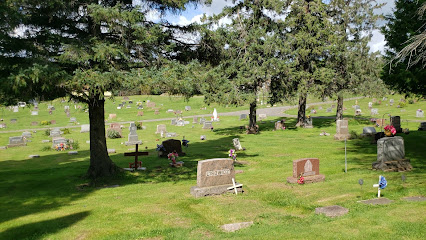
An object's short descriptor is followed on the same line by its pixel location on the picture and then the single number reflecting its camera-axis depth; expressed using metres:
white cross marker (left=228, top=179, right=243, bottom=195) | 11.48
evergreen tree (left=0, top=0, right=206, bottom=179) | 10.63
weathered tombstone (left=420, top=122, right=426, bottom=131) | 26.42
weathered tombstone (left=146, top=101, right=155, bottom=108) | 60.14
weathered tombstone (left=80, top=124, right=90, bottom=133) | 35.25
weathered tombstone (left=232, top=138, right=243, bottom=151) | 22.19
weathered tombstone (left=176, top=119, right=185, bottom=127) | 39.60
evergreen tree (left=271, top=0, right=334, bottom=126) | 32.34
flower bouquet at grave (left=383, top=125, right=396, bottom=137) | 14.39
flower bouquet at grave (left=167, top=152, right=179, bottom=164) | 17.30
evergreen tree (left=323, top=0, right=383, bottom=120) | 34.22
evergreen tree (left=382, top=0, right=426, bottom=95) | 15.78
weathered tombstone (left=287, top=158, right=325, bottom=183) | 12.62
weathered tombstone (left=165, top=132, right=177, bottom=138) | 30.56
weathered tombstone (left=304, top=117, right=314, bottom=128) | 33.80
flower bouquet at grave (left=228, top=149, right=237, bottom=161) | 17.00
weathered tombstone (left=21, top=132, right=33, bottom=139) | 30.73
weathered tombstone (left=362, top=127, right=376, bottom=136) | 25.14
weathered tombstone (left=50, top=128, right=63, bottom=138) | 31.50
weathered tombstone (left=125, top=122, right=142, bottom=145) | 26.98
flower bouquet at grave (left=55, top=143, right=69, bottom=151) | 24.83
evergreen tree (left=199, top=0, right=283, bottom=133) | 30.09
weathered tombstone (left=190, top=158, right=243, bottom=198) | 11.29
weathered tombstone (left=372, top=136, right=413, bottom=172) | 13.57
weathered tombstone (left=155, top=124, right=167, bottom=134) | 31.75
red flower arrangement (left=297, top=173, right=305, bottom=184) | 12.47
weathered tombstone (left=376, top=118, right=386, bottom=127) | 30.42
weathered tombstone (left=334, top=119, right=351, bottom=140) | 24.66
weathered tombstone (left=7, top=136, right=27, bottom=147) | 26.62
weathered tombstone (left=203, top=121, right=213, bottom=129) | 36.06
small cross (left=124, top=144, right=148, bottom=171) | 16.36
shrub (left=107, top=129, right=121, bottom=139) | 30.30
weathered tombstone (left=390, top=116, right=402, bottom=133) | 24.98
